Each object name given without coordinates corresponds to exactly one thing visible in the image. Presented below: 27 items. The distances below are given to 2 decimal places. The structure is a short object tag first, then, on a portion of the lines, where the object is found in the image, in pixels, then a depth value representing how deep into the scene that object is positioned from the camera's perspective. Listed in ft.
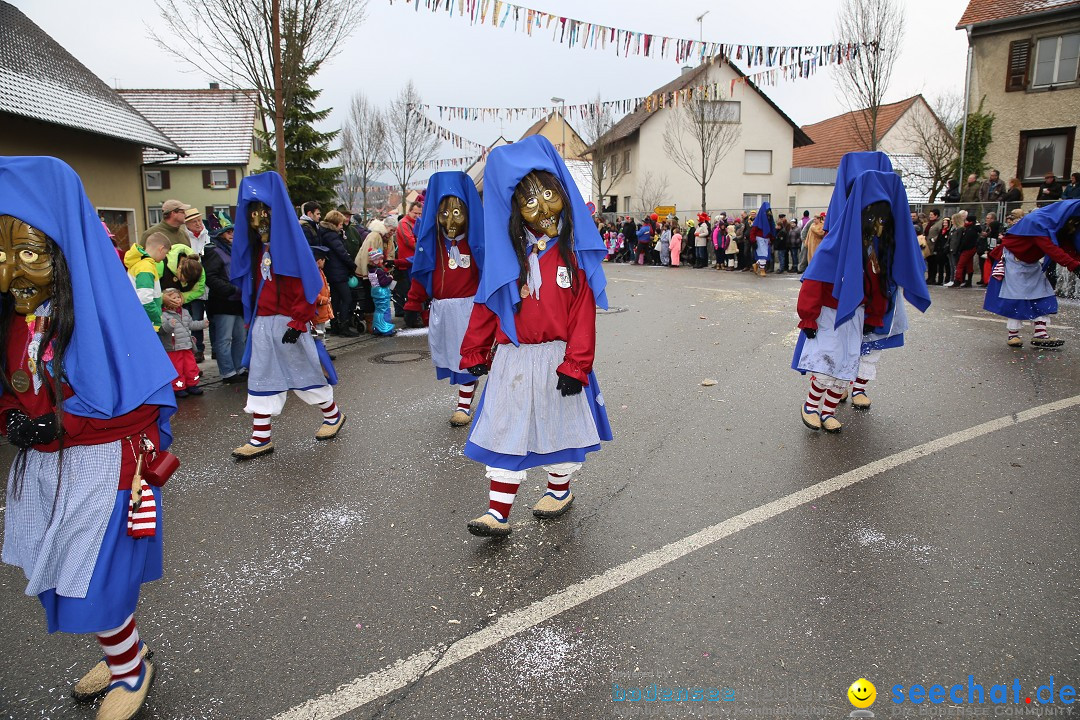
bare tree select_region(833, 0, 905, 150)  71.46
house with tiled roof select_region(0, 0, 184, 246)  48.70
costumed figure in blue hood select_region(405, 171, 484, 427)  19.62
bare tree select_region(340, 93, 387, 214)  132.67
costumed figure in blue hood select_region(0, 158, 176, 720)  7.98
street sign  105.70
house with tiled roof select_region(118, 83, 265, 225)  121.49
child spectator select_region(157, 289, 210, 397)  24.20
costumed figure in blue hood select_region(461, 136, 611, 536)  12.25
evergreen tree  93.66
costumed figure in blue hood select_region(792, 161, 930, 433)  17.75
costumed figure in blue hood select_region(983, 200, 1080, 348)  26.37
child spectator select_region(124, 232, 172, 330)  22.34
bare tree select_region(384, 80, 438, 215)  125.18
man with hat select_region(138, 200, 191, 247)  27.61
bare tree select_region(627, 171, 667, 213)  122.52
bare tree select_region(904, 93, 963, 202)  85.89
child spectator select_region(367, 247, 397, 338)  36.52
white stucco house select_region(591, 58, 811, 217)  119.44
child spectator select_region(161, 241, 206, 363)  25.70
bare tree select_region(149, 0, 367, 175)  42.91
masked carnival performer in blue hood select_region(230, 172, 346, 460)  17.17
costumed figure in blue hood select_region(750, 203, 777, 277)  67.31
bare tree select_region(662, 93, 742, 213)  109.91
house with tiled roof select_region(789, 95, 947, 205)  120.88
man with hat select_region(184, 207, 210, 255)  28.53
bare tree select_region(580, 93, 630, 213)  131.23
